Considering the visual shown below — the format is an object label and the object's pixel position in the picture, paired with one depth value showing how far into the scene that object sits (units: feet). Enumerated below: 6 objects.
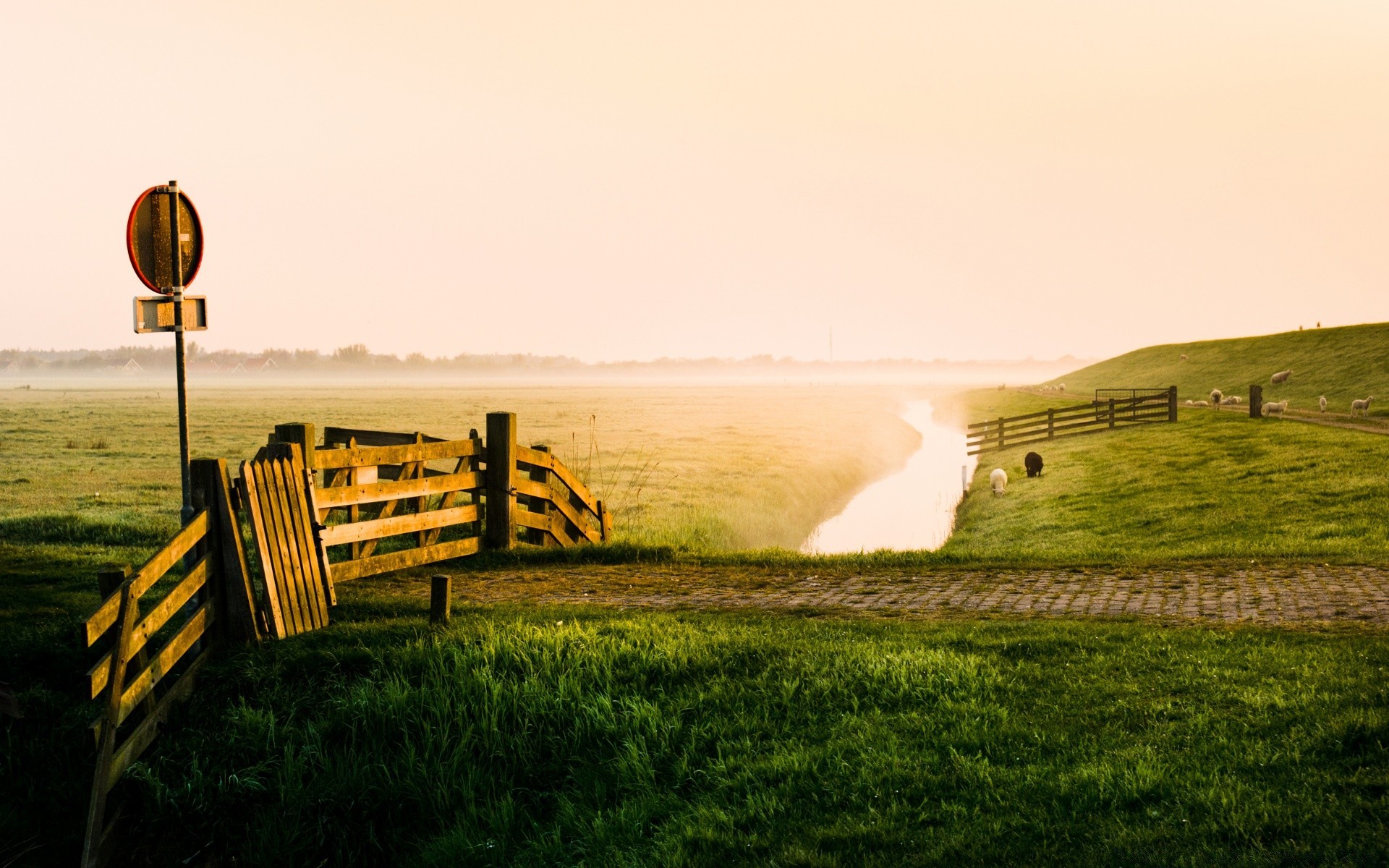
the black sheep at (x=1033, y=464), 112.37
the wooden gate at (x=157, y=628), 24.30
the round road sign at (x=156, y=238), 33.96
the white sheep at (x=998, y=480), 105.91
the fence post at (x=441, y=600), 30.35
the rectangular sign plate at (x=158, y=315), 33.94
